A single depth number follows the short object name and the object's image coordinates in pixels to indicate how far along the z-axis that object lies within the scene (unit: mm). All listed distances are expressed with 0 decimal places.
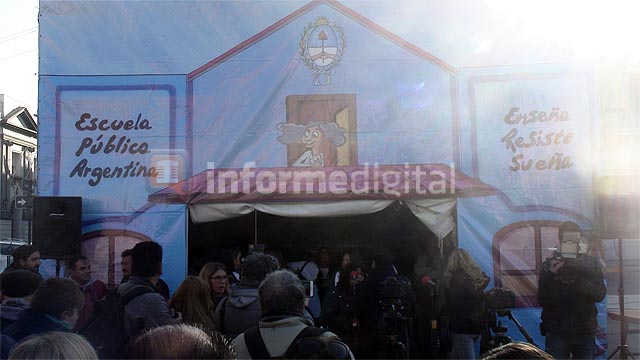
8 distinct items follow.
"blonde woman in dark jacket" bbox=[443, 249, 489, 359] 6059
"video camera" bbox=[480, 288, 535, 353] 6027
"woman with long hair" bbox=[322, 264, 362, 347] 6523
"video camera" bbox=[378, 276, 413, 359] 5941
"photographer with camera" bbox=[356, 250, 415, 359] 5980
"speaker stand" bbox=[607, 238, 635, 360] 6301
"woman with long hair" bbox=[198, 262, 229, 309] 5312
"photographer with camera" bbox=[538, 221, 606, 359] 5441
